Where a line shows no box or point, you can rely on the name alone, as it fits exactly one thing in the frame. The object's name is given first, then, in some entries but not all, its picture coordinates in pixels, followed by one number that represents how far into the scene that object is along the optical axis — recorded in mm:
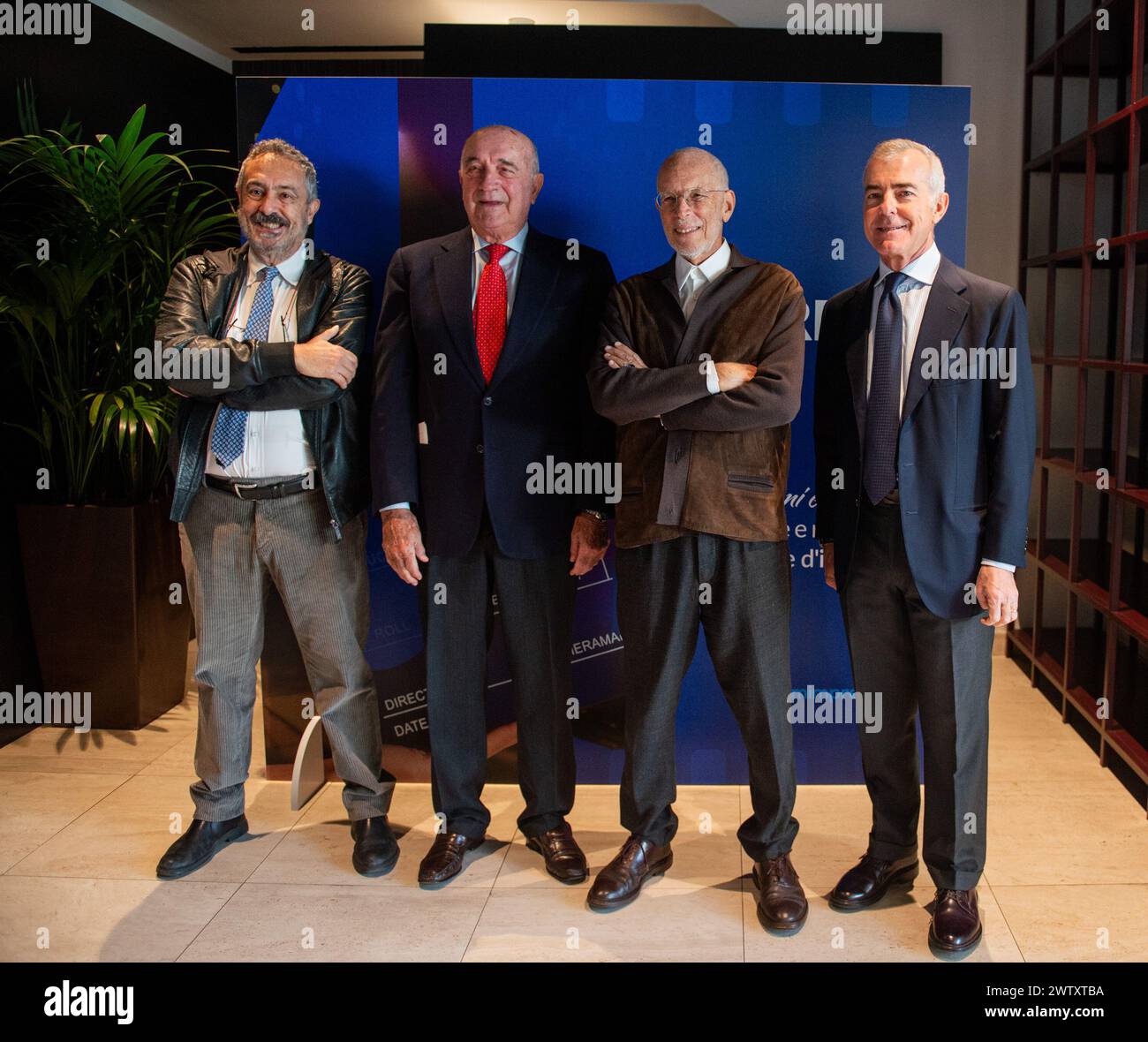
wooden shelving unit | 3881
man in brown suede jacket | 2711
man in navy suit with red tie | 2936
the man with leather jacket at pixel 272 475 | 2990
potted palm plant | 4094
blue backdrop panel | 3459
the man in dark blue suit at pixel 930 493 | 2592
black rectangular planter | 4277
